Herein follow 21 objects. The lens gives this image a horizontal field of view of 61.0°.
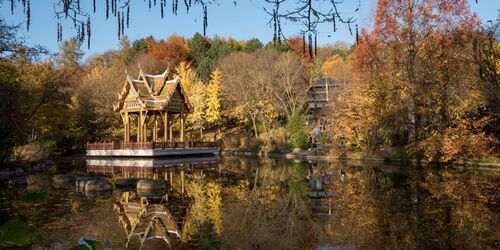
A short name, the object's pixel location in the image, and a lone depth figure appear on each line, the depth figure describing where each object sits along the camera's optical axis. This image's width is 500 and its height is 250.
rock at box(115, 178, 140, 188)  15.42
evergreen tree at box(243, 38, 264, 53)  55.15
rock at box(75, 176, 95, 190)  14.64
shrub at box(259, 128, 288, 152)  34.93
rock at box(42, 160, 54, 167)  25.05
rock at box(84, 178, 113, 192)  14.23
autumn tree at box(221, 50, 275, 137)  41.72
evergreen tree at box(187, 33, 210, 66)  58.12
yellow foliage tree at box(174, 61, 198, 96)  46.25
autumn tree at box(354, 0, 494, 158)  22.84
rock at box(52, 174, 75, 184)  16.44
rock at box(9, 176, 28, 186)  15.79
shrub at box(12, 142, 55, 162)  21.96
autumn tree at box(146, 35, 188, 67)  58.34
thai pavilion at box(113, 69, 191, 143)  32.41
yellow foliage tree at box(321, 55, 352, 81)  49.66
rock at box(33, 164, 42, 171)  22.54
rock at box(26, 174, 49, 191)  14.82
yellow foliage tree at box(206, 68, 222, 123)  43.72
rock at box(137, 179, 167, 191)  14.09
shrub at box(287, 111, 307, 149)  34.00
